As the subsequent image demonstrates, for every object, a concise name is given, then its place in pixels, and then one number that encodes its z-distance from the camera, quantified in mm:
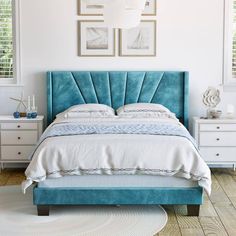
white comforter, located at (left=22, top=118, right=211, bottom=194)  3971
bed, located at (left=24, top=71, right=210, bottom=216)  5824
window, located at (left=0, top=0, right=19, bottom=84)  5871
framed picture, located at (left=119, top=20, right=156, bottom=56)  5895
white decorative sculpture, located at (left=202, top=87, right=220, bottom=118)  5738
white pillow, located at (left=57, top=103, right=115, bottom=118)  5406
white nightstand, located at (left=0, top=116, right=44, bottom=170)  5582
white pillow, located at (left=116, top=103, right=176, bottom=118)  5379
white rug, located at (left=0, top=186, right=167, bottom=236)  3721
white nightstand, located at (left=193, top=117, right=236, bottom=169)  5512
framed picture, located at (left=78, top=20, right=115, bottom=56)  5867
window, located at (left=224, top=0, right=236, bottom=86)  5871
